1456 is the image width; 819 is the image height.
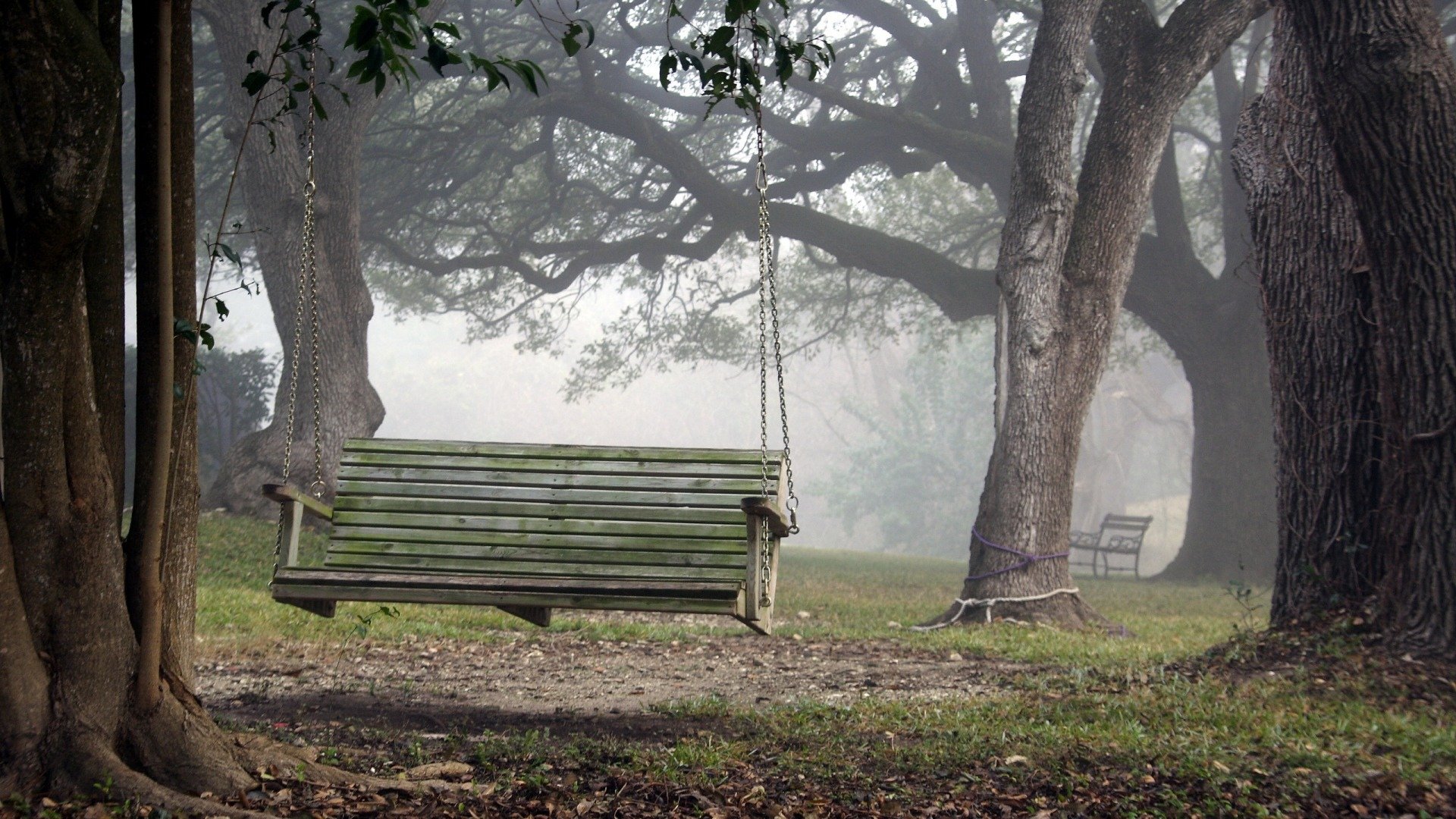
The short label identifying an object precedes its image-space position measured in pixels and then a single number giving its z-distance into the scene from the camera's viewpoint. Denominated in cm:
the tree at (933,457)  4528
